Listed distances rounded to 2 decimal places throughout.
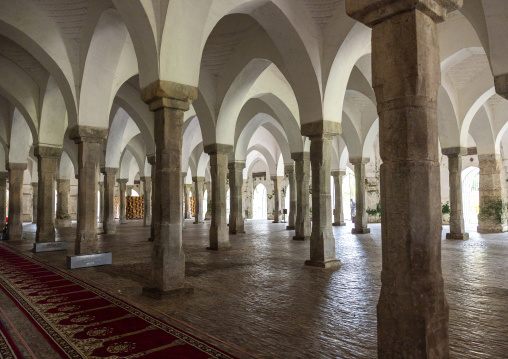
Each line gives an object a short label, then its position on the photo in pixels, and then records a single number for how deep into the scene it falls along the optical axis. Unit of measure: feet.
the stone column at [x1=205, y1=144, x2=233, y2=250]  34.35
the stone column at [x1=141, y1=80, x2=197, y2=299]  18.20
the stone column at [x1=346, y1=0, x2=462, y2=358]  9.11
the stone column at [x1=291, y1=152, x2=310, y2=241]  43.75
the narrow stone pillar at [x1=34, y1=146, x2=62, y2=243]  36.99
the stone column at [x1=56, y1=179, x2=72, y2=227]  72.28
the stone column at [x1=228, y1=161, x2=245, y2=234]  49.37
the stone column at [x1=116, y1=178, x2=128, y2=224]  79.41
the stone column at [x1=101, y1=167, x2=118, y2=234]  53.98
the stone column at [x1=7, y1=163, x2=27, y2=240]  45.06
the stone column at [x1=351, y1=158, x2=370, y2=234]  50.80
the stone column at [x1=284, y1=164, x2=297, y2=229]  56.54
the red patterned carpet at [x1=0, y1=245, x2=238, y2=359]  11.51
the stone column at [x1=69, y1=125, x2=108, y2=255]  28.30
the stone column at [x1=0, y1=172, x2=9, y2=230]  55.25
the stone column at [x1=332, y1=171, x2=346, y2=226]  65.36
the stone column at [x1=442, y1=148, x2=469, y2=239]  43.39
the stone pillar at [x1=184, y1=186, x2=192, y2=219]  91.56
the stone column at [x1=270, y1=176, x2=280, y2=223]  76.59
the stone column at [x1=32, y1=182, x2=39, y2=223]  79.51
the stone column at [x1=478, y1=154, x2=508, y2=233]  50.26
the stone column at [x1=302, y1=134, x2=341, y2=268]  25.66
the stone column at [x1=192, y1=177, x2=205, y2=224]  77.34
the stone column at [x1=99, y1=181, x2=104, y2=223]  78.40
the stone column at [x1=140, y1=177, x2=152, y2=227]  65.62
